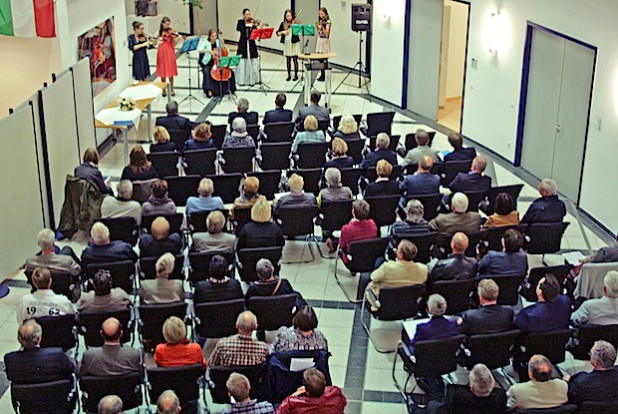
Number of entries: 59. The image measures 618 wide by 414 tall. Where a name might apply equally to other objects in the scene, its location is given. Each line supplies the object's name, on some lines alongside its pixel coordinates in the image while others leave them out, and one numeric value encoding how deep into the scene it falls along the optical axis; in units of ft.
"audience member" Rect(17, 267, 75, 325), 25.81
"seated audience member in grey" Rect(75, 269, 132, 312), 25.88
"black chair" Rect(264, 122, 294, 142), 44.24
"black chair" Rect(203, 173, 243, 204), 37.06
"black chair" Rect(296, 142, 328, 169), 40.55
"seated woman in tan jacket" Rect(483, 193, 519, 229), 32.04
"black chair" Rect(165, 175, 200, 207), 36.83
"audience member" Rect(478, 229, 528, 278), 28.40
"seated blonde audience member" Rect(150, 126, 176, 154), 40.04
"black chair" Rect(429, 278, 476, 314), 27.32
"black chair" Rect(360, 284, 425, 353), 27.27
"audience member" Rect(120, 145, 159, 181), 36.76
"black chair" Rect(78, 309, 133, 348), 25.44
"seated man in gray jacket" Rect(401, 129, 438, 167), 39.01
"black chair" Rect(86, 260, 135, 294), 28.32
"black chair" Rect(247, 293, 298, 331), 26.45
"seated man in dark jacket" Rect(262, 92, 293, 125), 45.80
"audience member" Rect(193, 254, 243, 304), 26.66
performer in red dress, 56.44
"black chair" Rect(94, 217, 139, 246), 32.01
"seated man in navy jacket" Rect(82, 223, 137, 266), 28.94
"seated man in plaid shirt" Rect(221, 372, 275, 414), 20.77
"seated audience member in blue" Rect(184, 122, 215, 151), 40.11
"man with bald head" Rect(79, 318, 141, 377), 23.20
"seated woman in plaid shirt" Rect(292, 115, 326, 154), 41.04
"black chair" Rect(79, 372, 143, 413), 22.41
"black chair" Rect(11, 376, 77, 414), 22.03
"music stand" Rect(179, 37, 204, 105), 53.52
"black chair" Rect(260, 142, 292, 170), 41.09
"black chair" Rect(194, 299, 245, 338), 26.16
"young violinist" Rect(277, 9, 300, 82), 63.87
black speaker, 60.80
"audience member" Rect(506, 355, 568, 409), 22.04
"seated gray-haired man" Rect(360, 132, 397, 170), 38.58
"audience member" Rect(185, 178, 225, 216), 33.30
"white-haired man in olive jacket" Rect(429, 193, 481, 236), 31.89
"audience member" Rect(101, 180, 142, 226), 33.37
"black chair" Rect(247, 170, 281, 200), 37.01
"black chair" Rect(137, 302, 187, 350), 25.75
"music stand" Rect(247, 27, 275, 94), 61.36
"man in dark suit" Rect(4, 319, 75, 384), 22.89
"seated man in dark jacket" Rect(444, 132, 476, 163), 39.45
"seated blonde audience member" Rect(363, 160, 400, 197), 34.68
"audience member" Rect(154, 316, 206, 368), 23.24
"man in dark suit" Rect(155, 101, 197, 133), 44.14
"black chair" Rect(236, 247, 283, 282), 29.84
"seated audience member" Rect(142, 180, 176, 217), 33.22
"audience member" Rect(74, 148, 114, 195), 36.58
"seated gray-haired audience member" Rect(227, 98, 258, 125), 44.04
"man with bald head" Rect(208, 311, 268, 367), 23.61
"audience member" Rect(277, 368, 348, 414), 21.13
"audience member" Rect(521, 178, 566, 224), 32.45
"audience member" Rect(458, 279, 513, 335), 25.14
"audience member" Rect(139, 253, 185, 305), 27.09
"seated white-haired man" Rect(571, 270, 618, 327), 25.91
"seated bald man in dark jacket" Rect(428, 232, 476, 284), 28.07
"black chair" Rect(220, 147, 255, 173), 40.40
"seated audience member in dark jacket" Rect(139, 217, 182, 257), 29.60
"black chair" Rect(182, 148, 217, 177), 39.91
